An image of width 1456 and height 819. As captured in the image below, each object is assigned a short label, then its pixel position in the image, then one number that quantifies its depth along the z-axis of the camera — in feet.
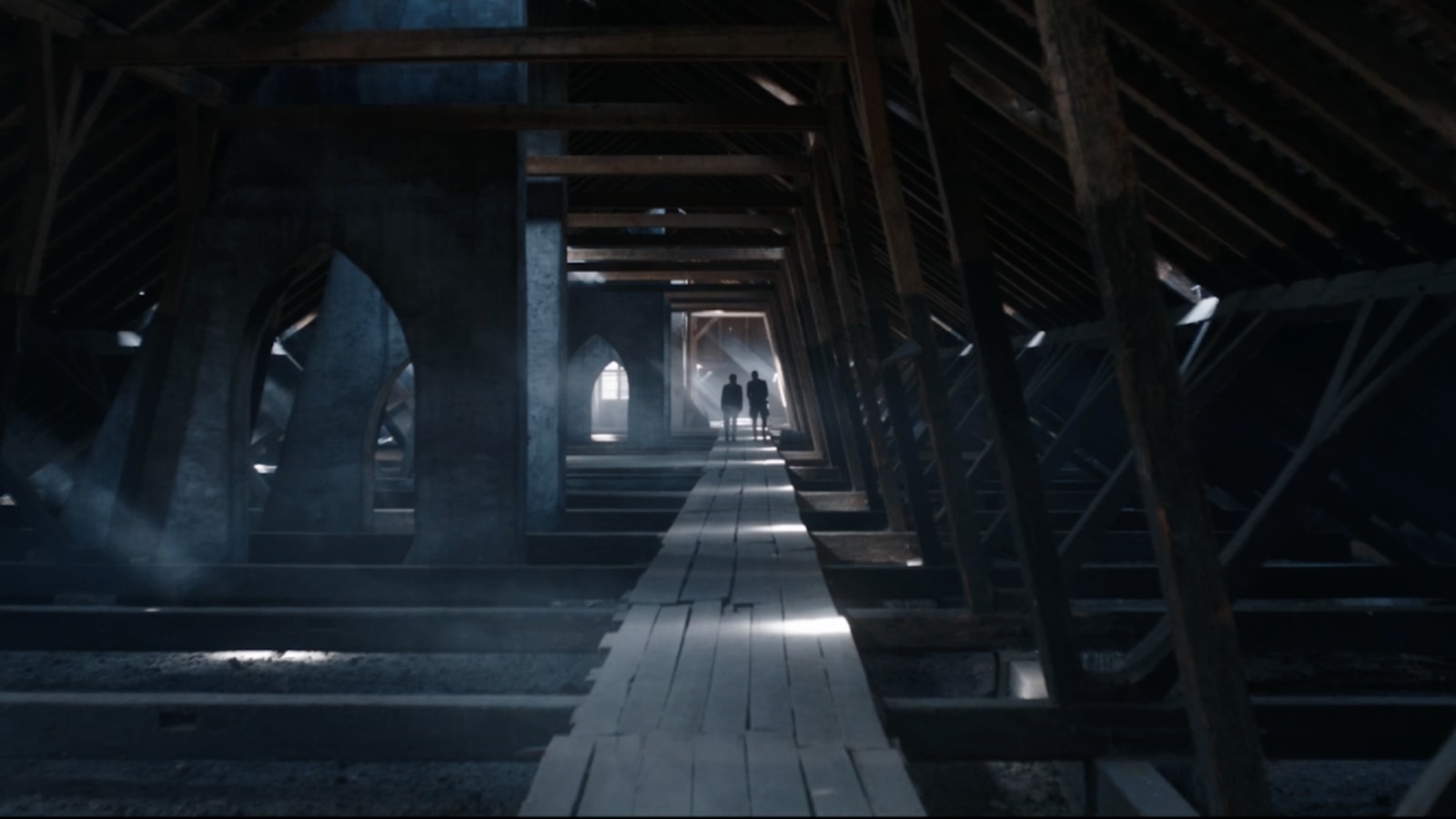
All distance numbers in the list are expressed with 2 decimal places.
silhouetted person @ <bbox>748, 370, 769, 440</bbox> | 76.23
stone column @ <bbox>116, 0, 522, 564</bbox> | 29.86
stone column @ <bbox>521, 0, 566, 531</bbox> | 36.42
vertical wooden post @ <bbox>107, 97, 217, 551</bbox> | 29.27
